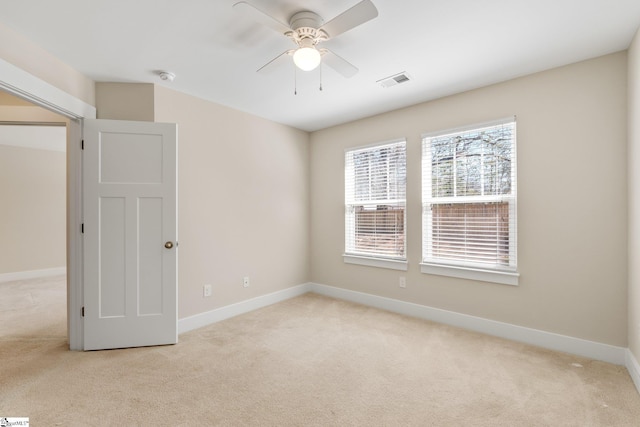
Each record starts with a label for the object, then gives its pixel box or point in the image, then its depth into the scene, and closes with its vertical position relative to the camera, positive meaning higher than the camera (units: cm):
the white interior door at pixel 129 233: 270 -18
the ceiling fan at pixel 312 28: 166 +117
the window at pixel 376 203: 379 +14
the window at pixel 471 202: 296 +12
